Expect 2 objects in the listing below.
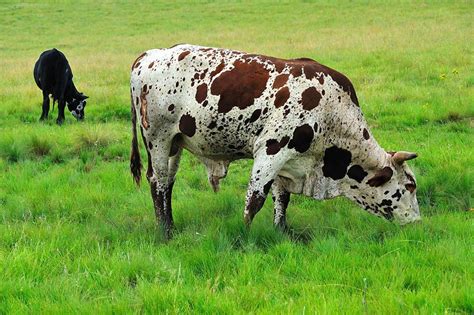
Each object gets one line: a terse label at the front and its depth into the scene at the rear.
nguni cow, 11.31
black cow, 26.27
